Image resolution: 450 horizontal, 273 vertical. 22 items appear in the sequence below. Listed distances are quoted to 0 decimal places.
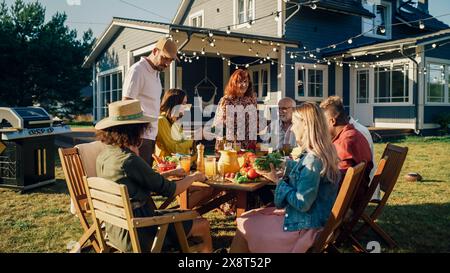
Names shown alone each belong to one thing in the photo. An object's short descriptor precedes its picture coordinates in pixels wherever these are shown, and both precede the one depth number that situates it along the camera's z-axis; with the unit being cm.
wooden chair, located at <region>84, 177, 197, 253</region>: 221
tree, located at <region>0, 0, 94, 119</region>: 1964
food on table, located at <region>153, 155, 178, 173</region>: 326
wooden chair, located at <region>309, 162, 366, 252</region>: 241
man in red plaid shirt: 318
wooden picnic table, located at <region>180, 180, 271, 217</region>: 287
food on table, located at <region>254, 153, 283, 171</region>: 289
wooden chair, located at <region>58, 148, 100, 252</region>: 321
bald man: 476
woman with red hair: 472
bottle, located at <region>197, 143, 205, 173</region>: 341
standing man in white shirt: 397
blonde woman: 255
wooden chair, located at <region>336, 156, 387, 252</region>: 324
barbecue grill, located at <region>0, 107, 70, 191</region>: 594
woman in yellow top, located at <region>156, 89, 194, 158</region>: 468
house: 1331
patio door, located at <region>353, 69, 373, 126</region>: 1506
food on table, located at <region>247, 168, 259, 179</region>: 305
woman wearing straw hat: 246
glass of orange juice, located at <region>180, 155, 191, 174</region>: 333
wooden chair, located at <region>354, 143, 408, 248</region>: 343
